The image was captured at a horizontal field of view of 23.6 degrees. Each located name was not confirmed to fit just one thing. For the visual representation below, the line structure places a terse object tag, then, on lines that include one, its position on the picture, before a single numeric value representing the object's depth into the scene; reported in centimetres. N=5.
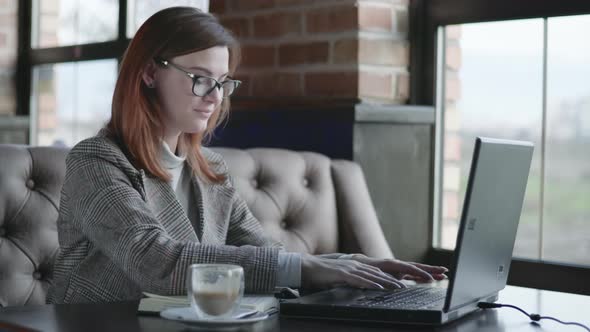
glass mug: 205
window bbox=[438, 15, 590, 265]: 330
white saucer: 203
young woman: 236
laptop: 211
